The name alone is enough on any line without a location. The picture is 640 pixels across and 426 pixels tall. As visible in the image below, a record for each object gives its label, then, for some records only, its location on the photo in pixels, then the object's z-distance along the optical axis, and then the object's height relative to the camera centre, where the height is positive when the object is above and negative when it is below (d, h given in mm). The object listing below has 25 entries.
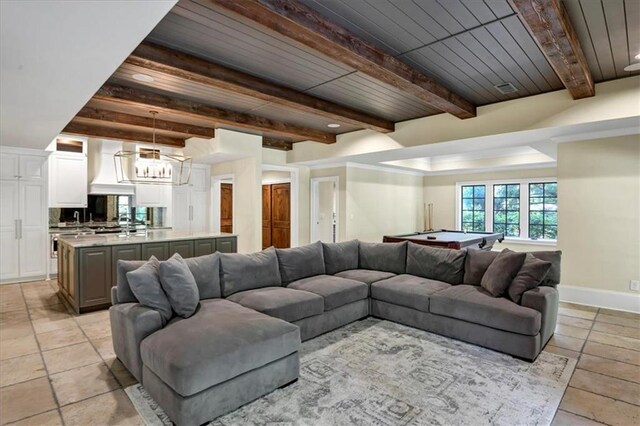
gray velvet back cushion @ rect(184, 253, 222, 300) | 3258 -640
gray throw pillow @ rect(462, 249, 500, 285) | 3848 -625
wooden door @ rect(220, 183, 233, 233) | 9625 +34
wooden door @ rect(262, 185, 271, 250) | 9664 -214
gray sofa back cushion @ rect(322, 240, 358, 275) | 4598 -658
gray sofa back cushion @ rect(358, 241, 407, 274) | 4648 -664
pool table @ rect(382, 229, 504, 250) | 5688 -549
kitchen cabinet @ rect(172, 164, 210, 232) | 7855 +123
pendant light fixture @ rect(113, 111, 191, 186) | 4633 +524
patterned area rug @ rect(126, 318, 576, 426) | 2191 -1319
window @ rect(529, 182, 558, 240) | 7797 -37
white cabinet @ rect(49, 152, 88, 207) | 6398 +534
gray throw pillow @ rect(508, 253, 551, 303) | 3246 -653
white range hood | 6871 +823
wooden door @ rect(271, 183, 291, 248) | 8891 -177
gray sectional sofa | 2162 -890
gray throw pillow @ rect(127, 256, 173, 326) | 2637 -647
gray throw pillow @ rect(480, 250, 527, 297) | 3396 -633
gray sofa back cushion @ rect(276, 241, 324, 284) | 4055 -656
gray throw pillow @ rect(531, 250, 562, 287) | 3441 -605
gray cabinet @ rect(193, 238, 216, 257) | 5406 -617
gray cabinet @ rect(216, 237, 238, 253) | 5677 -607
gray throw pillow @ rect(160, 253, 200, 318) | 2725 -646
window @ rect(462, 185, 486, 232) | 8984 +43
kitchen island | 4285 -655
